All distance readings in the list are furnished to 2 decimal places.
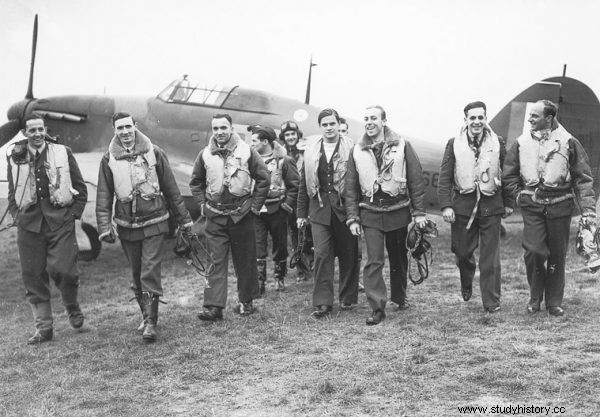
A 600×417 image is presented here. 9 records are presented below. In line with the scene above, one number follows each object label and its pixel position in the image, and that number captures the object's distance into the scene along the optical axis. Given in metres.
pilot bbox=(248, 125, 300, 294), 8.35
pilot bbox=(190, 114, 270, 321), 6.86
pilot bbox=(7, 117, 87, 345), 6.57
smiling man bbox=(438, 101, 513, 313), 6.47
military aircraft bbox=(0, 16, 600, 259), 11.03
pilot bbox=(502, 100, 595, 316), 6.17
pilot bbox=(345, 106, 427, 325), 6.49
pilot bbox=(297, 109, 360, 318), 6.89
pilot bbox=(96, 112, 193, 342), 6.42
